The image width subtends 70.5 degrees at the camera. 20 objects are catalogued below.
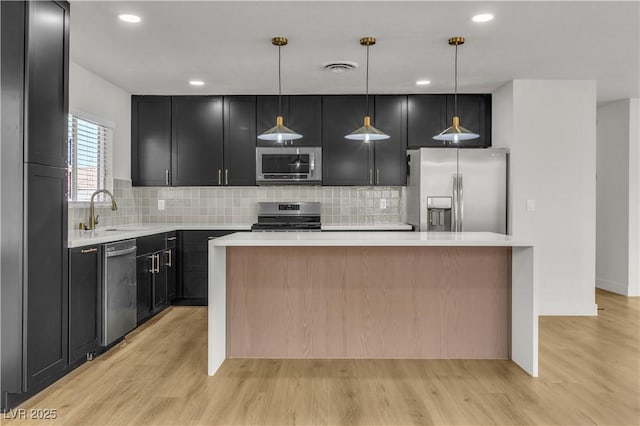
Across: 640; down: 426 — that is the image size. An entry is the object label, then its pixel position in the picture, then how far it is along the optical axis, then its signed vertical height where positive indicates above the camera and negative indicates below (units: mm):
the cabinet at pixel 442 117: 5207 +1093
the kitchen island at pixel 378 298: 3287 -635
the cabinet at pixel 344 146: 5285 +759
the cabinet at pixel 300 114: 5281 +1127
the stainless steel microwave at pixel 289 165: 5250 +530
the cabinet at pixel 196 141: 5359 +817
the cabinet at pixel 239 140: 5336 +827
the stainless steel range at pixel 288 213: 5547 -30
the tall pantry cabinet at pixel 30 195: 2461 +80
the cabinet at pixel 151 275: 4098 -633
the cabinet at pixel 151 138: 5359 +847
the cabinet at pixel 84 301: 2977 -635
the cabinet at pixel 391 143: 5281 +796
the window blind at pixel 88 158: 4113 +499
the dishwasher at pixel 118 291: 3385 -646
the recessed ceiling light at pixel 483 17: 3070 +1332
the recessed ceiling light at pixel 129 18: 3094 +1325
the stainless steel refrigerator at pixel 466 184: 4758 +288
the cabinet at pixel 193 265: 5102 -625
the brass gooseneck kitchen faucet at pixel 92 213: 4064 -36
